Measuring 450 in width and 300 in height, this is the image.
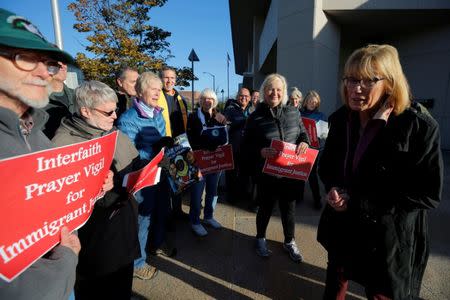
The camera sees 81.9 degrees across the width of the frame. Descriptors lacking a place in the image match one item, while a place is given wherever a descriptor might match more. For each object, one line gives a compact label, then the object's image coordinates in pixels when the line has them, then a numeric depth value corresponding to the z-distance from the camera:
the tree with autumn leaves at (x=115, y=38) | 11.26
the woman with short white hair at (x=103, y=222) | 1.67
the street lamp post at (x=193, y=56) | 9.84
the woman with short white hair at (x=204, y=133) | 3.43
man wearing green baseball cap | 0.89
